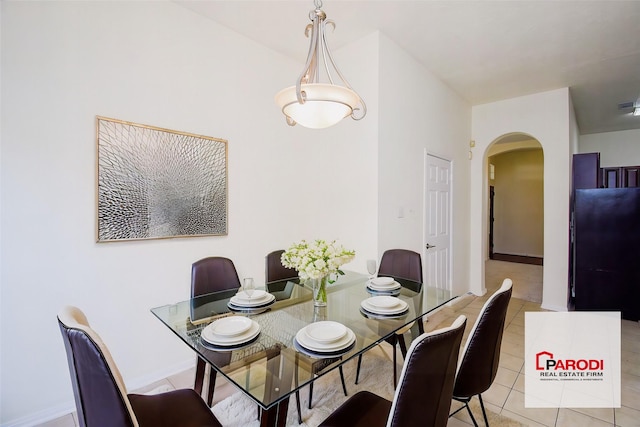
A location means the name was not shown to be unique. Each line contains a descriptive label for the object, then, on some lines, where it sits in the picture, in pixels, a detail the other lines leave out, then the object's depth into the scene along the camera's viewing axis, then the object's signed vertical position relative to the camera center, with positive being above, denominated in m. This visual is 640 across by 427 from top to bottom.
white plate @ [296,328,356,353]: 1.18 -0.55
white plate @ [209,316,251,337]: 1.28 -0.54
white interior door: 3.52 -0.13
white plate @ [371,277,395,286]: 2.05 -0.49
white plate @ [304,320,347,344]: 1.21 -0.53
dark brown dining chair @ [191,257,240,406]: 1.98 -0.46
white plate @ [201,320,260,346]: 1.25 -0.55
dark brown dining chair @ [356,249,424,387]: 2.40 -0.45
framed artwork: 1.99 +0.22
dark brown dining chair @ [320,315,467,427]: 0.82 -0.50
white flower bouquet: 1.55 -0.26
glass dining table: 1.06 -0.58
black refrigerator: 3.38 -0.43
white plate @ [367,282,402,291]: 1.99 -0.52
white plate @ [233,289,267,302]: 1.75 -0.52
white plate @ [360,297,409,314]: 1.59 -0.53
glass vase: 1.68 -0.47
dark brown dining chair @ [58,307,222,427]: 0.82 -0.50
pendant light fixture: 1.58 +0.64
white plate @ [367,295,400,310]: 1.63 -0.52
